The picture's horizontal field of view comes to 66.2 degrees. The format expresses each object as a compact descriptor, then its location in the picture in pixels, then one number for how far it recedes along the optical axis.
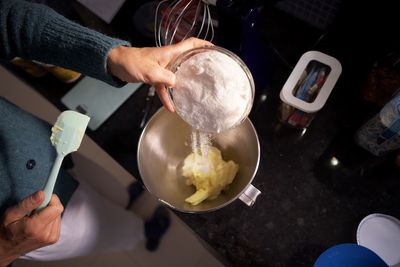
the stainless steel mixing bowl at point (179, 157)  0.62
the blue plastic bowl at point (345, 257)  0.53
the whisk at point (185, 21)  0.68
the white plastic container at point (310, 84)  0.64
